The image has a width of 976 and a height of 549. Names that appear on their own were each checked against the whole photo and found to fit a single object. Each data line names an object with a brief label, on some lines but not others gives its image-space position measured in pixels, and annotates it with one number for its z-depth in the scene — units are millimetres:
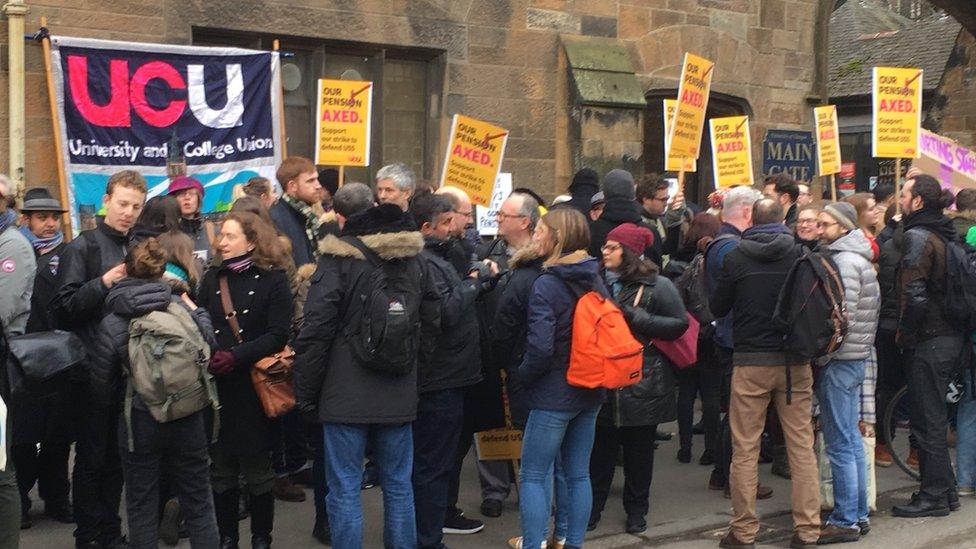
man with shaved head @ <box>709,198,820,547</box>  7027
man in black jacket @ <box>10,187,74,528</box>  6840
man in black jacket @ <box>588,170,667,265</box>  8469
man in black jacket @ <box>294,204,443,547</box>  5961
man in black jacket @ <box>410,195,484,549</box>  6562
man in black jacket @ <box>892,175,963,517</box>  8062
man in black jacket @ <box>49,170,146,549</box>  6555
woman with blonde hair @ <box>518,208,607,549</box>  6387
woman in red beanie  7211
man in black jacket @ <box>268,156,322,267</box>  7996
